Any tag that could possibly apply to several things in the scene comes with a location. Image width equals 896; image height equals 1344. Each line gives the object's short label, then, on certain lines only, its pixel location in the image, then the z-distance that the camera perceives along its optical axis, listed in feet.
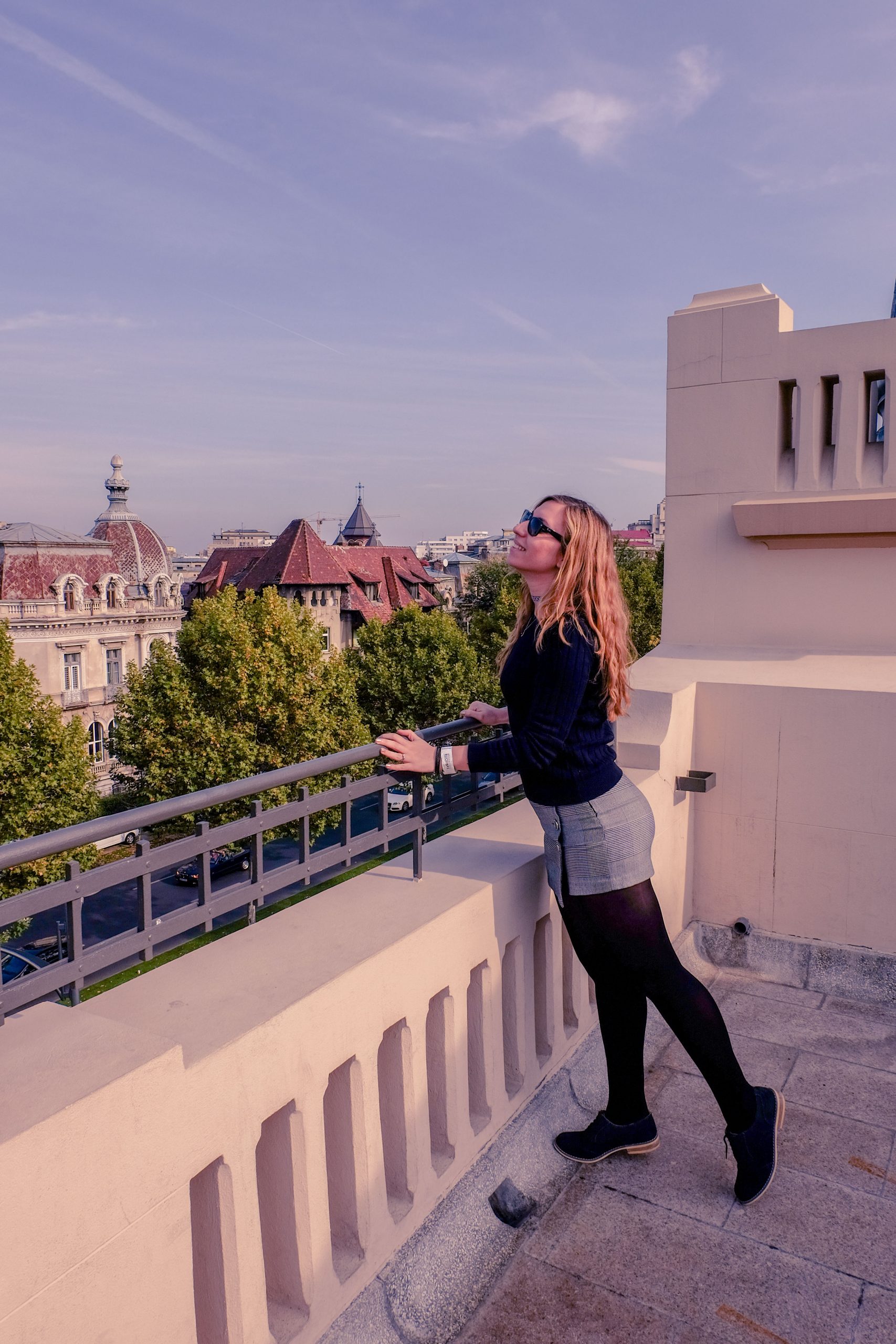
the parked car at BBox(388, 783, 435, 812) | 116.88
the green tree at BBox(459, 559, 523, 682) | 135.13
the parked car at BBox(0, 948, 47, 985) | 61.31
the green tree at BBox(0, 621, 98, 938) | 70.64
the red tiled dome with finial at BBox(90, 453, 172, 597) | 201.05
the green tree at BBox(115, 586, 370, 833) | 84.74
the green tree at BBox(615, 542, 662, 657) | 136.26
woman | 9.03
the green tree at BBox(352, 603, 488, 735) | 110.32
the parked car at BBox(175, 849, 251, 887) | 74.42
